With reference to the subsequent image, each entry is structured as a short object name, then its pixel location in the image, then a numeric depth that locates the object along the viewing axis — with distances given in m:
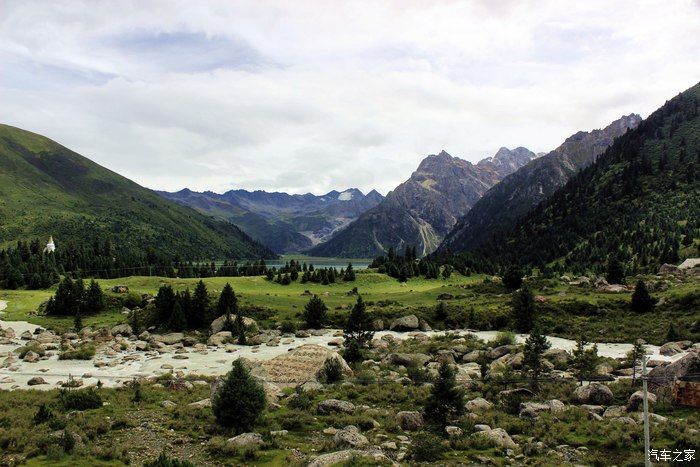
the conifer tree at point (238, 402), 30.55
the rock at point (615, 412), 30.16
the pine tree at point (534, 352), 40.97
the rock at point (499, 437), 26.55
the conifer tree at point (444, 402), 31.06
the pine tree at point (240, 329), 70.14
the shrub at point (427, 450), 24.98
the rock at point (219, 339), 70.56
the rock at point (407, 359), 53.56
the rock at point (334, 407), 34.88
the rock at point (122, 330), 75.84
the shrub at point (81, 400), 34.69
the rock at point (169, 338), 71.61
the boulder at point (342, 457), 23.34
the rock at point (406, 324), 78.57
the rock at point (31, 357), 56.91
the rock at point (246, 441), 26.61
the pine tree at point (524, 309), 70.88
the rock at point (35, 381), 45.62
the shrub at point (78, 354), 58.73
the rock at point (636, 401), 30.80
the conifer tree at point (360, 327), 64.81
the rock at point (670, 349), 47.53
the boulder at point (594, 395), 33.69
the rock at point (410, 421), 31.39
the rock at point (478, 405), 34.38
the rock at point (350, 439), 26.86
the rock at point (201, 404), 35.75
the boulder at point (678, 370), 32.44
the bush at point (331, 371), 47.25
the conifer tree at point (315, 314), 80.94
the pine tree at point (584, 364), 41.00
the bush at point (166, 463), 20.89
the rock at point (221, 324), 76.94
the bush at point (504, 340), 58.81
